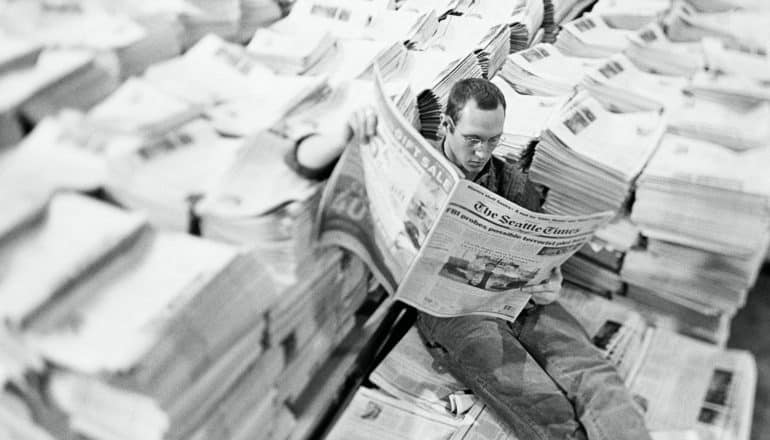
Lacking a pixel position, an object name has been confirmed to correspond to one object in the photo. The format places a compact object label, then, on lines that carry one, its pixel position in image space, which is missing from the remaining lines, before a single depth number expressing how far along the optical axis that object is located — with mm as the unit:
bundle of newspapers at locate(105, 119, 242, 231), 1138
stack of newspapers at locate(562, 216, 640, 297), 1994
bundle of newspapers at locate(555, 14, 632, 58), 2479
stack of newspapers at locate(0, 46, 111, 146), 1128
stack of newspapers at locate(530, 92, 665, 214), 1908
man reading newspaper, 1401
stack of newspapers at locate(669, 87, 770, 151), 1973
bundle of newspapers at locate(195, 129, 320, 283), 1164
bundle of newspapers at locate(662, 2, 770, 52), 2525
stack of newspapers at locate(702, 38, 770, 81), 2248
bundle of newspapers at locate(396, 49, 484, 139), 1770
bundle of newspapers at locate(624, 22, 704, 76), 2398
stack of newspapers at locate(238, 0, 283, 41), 1692
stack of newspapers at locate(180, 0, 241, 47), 1501
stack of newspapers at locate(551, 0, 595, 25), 2791
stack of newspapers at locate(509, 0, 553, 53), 2453
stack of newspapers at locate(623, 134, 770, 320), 1825
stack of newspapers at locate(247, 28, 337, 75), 1582
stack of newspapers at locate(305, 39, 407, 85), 1639
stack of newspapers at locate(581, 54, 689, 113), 2148
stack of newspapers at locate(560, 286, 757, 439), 1768
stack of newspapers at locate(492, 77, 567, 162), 1978
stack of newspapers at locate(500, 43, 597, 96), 2232
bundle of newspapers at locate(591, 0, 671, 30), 2672
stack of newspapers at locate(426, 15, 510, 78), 2143
